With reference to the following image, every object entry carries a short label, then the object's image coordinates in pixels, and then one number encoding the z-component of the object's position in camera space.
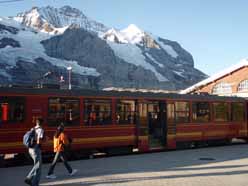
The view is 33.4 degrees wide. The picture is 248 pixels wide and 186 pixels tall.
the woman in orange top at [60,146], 11.88
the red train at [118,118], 14.91
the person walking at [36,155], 10.01
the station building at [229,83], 44.06
